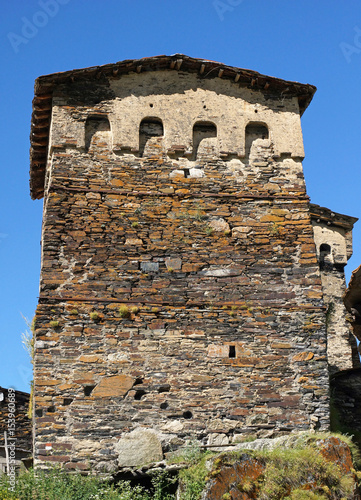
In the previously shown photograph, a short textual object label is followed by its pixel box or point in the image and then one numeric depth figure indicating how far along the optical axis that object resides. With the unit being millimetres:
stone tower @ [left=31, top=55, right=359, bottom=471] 11328
